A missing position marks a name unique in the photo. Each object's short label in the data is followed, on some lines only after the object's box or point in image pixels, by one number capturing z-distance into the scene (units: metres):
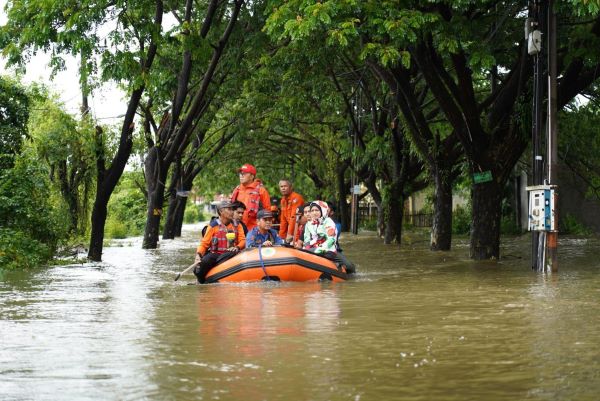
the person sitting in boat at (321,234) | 16.33
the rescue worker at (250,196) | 17.02
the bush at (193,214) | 89.56
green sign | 19.89
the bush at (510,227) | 37.69
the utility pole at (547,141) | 16.31
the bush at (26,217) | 18.86
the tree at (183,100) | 21.34
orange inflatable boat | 15.12
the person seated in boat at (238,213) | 15.79
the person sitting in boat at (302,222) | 16.31
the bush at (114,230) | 42.22
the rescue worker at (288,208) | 18.34
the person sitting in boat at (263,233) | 15.87
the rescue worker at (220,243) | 15.64
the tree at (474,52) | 15.39
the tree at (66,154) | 29.34
